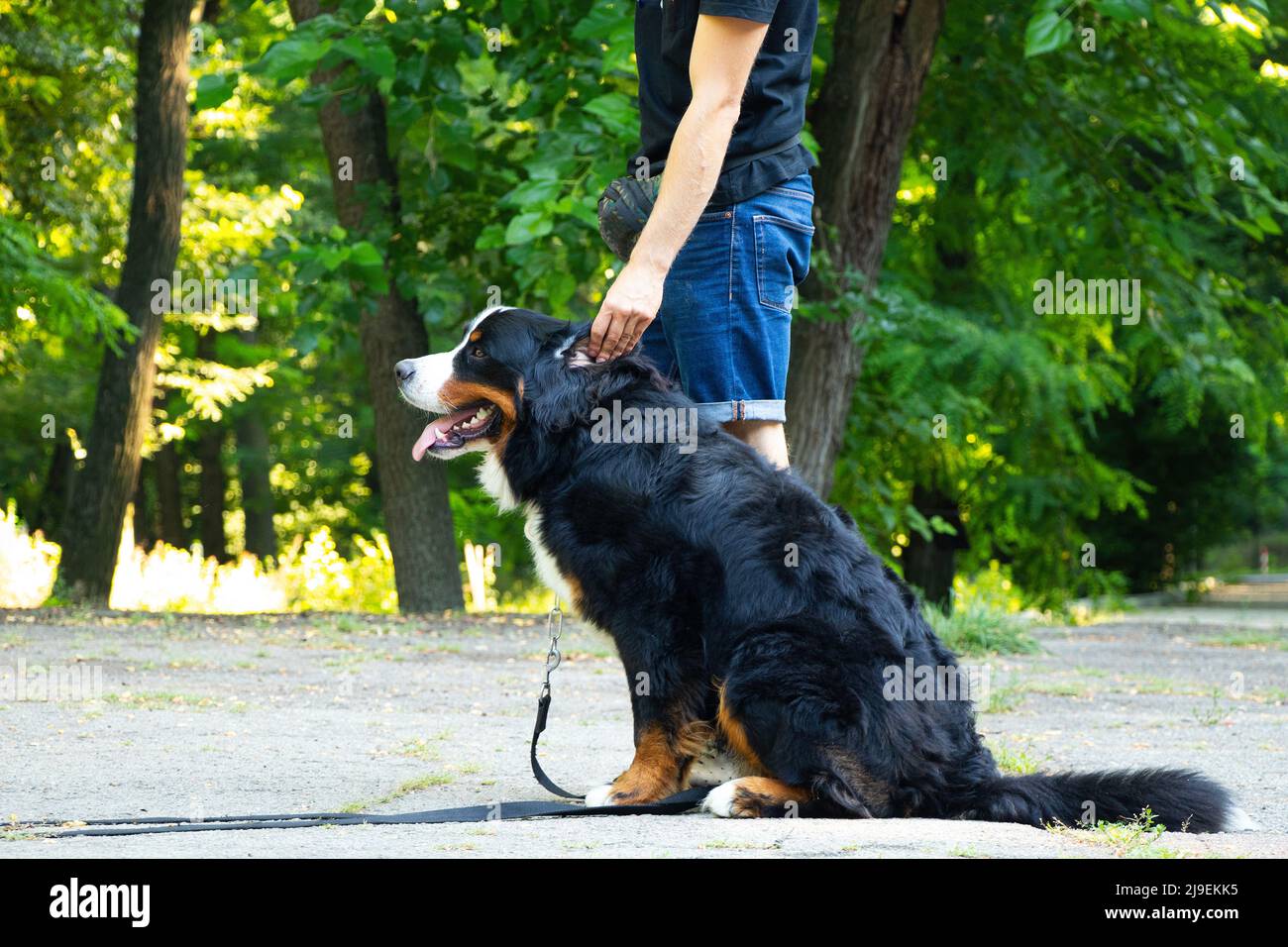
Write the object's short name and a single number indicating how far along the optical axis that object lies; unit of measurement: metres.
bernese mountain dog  3.77
